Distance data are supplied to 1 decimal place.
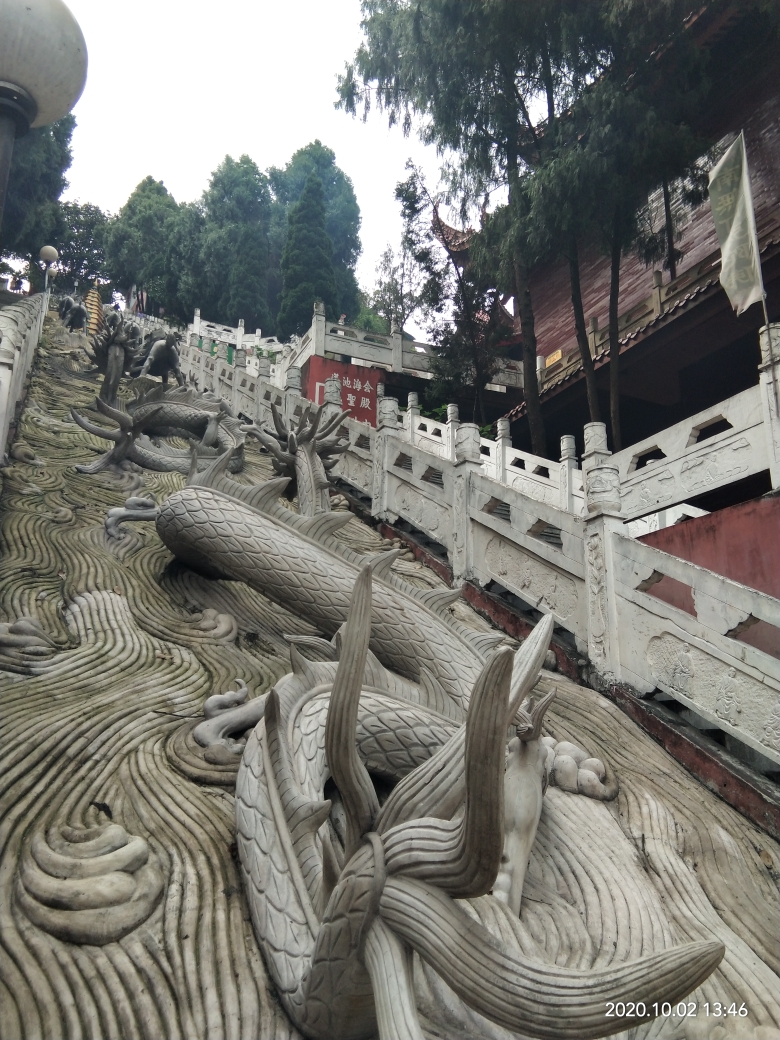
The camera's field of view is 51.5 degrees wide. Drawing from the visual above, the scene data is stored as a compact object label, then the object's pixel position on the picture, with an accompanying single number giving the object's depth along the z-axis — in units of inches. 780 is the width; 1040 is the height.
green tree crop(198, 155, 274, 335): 1205.7
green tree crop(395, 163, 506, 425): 644.1
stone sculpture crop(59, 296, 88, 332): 831.1
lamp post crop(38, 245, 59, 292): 792.9
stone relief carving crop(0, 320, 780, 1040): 77.1
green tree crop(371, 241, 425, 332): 810.1
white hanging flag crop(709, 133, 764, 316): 348.2
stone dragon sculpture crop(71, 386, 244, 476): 304.8
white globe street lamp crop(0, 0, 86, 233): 125.3
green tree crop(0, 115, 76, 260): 899.4
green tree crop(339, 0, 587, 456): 460.8
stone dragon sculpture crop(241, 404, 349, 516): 258.5
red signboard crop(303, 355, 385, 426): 698.8
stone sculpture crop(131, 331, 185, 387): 541.6
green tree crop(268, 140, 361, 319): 1417.3
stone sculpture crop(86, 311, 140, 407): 418.9
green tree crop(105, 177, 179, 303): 1339.8
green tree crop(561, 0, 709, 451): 419.2
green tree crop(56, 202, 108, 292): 1349.7
